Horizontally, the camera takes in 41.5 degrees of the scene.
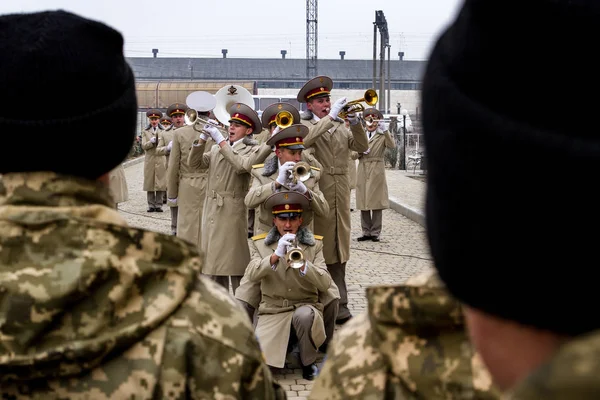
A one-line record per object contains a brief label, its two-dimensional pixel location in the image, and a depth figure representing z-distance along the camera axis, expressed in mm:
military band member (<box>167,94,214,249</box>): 9812
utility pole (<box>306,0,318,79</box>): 65000
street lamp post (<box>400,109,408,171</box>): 27391
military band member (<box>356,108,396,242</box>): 12398
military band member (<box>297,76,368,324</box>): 7613
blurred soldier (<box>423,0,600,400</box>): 902
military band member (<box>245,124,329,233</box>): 6562
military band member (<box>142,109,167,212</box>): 16000
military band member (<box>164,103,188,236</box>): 14695
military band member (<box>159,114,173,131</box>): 17284
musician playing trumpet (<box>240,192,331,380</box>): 5945
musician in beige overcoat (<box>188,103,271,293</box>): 7676
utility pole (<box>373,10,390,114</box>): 33531
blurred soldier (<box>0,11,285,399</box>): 1738
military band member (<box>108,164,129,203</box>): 12625
